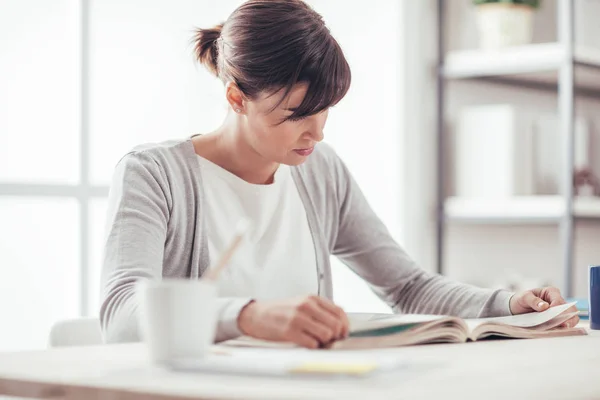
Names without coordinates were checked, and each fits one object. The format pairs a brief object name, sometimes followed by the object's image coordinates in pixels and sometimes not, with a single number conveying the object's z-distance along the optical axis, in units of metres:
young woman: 2.17
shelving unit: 3.63
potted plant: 3.74
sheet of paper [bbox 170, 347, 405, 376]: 1.47
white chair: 2.16
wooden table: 1.42
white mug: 1.54
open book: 1.78
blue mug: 2.15
